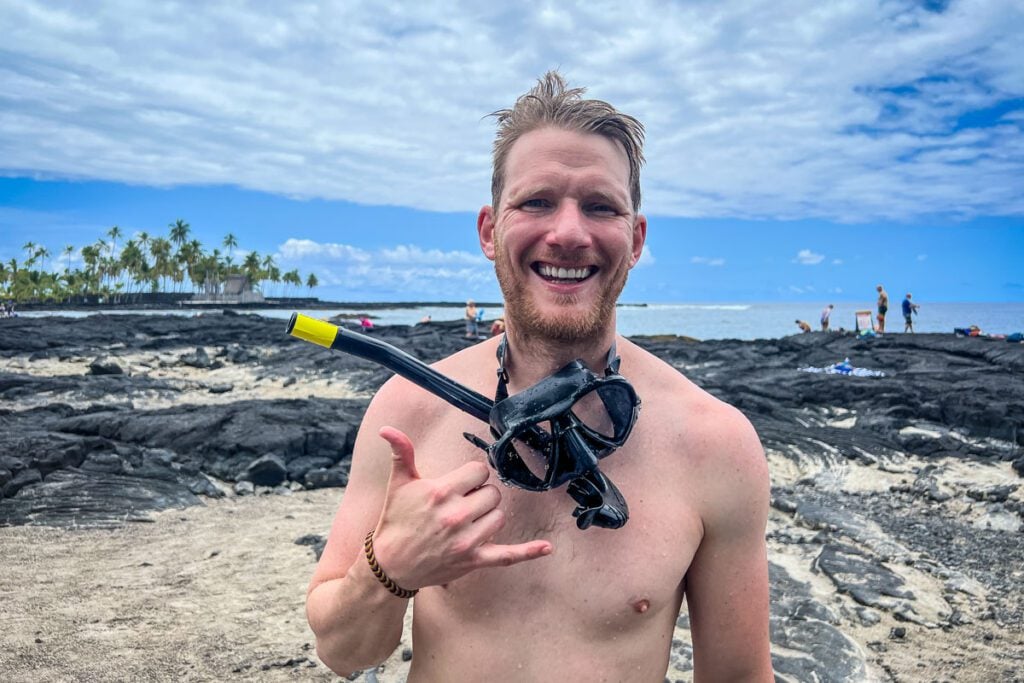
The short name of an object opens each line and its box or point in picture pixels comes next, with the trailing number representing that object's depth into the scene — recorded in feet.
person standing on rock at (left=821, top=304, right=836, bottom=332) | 95.14
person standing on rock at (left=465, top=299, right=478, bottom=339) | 77.15
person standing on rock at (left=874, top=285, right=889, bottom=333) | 83.02
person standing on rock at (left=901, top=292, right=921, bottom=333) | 87.30
